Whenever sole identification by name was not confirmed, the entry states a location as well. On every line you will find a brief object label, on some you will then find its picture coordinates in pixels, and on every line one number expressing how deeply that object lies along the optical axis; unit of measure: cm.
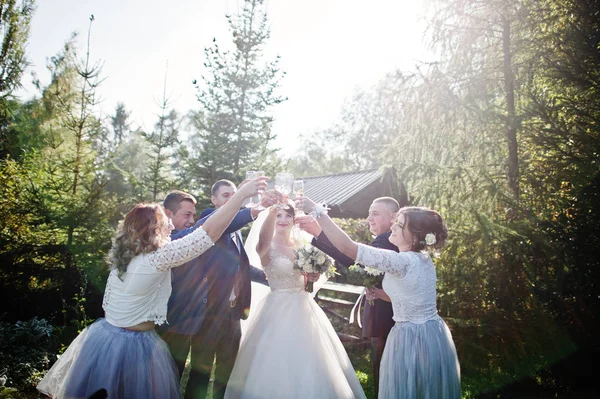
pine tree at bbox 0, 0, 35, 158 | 1090
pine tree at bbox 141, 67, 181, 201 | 1152
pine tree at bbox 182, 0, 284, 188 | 1305
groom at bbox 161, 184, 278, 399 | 378
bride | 370
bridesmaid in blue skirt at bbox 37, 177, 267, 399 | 275
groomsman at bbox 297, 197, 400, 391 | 396
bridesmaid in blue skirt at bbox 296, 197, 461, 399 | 286
